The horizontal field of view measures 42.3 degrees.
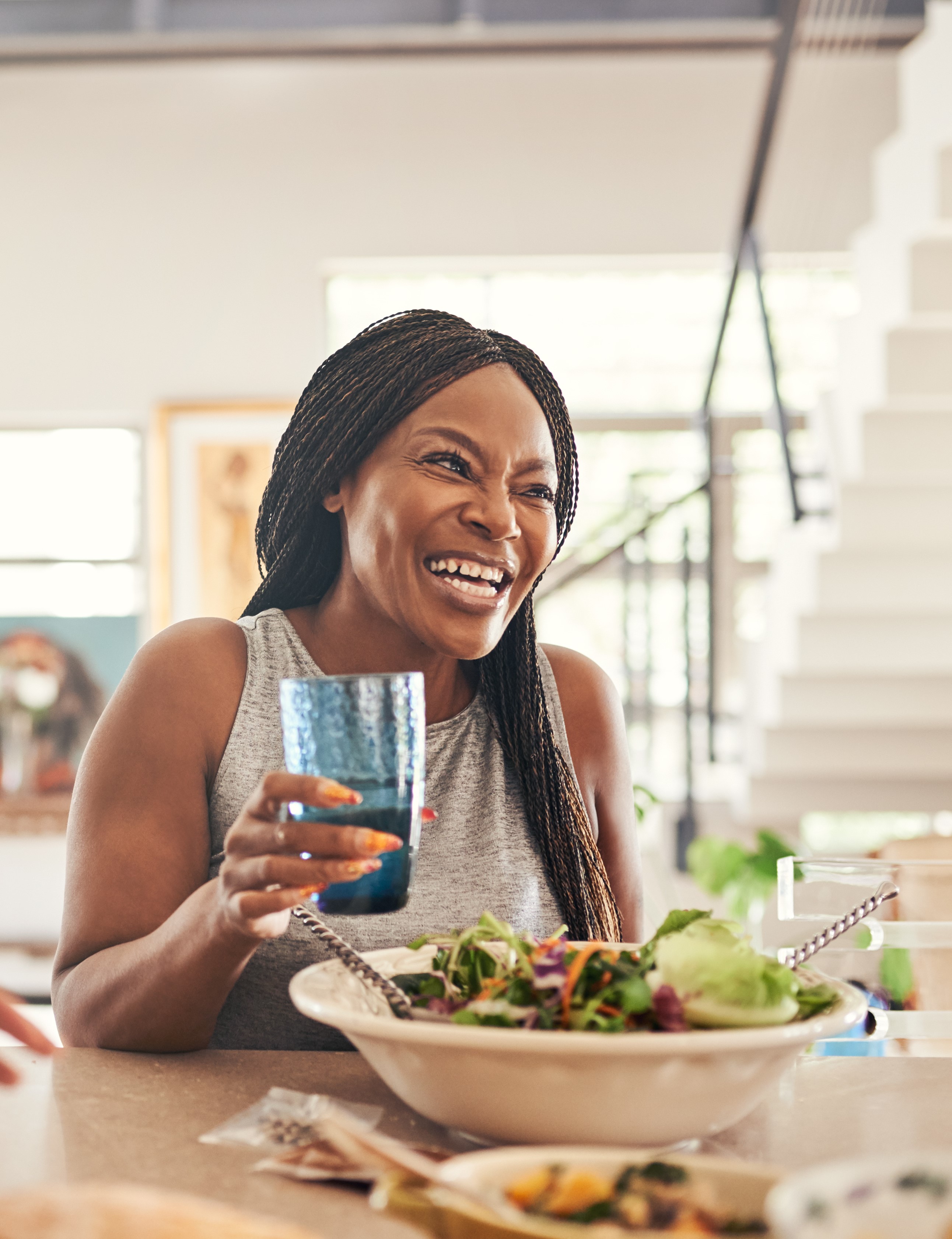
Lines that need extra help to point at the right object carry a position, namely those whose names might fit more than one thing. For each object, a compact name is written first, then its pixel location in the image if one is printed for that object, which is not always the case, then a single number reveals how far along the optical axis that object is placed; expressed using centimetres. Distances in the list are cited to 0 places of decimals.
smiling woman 109
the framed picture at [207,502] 568
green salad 71
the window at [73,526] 584
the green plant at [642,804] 230
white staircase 346
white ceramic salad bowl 65
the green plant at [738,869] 345
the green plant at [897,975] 104
